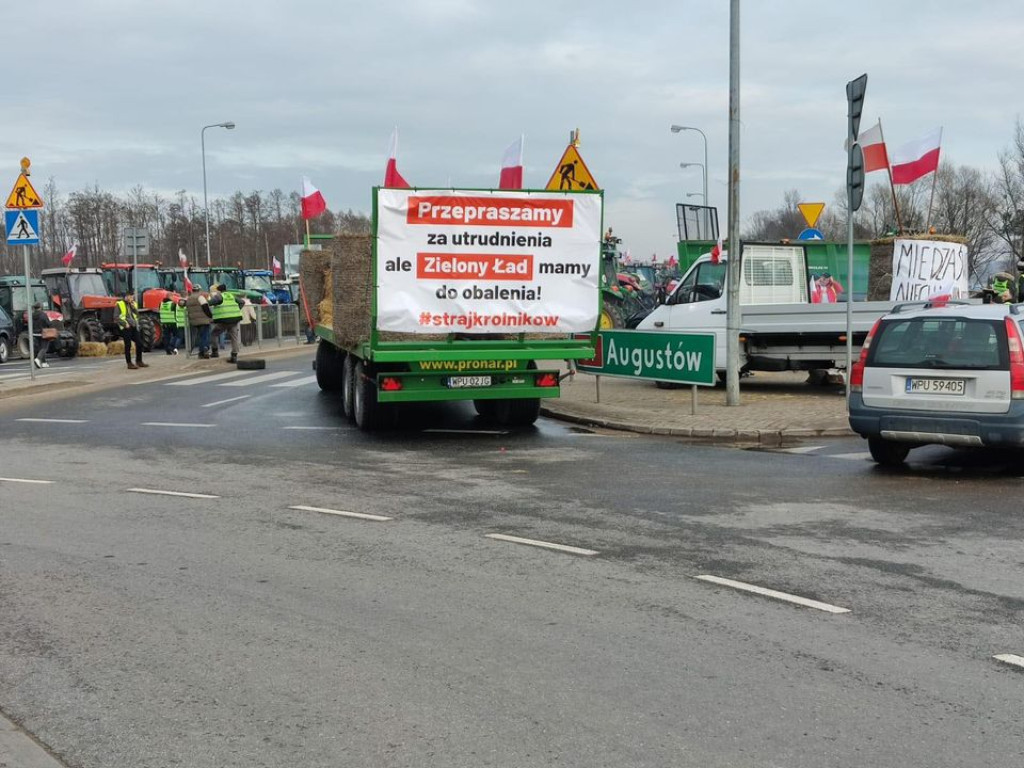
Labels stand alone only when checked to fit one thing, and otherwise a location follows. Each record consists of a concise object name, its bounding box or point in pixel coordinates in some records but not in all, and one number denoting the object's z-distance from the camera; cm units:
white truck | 1697
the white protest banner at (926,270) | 1797
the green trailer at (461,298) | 1323
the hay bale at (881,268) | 1831
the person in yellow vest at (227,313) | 2594
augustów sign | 1466
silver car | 1010
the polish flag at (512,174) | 1546
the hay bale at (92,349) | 3275
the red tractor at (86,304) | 3381
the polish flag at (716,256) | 1881
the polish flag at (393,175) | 1492
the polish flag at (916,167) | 1783
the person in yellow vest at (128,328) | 2431
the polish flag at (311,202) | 2133
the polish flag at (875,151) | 1588
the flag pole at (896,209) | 1738
